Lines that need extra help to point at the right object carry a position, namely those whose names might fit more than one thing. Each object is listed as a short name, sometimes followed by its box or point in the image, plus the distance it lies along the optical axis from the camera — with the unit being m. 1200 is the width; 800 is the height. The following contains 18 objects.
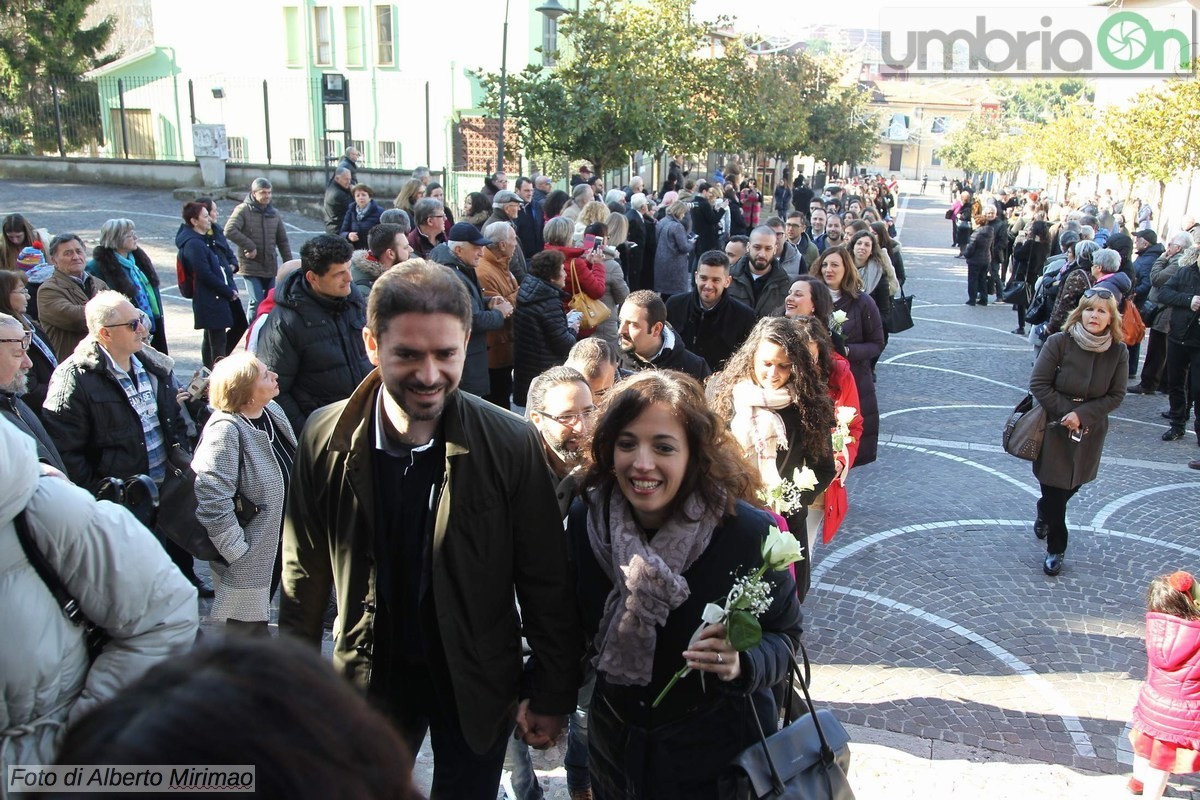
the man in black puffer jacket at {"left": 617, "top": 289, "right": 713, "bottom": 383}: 5.40
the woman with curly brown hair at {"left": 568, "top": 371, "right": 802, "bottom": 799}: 2.61
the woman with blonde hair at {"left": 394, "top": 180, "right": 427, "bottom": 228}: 11.16
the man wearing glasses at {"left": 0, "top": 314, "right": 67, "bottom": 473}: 3.80
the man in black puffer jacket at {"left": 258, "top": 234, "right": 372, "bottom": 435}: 5.10
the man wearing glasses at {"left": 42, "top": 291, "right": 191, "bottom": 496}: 4.57
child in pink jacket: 3.83
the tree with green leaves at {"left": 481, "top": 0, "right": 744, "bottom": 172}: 16.83
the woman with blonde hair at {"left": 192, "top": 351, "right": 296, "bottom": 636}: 4.24
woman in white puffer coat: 2.12
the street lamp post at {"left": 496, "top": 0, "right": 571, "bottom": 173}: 16.47
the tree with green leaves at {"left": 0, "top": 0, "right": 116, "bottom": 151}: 24.39
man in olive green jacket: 2.58
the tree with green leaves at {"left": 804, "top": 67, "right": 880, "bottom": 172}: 41.31
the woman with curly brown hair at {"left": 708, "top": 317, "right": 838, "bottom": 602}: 4.48
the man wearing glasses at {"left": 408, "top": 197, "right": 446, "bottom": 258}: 9.00
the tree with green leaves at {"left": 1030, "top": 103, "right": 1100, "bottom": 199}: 29.30
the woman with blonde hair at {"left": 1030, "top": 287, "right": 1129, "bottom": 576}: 6.12
